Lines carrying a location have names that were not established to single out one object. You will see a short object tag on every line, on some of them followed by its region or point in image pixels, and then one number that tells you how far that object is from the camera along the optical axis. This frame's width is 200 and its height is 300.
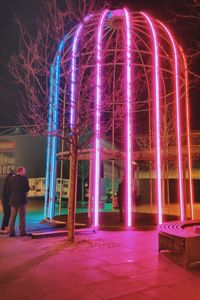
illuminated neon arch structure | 6.63
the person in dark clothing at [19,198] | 6.43
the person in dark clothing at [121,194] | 7.97
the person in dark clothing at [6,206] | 7.06
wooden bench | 4.38
